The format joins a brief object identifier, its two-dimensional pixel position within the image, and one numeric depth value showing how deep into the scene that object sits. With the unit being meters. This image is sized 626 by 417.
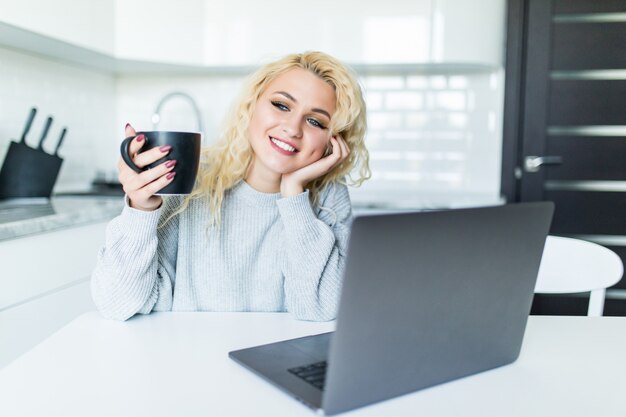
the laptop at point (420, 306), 0.61
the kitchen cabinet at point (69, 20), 1.92
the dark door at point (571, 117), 2.83
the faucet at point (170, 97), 2.82
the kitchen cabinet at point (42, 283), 1.64
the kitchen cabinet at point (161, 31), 2.59
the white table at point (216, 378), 0.69
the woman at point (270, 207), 1.22
